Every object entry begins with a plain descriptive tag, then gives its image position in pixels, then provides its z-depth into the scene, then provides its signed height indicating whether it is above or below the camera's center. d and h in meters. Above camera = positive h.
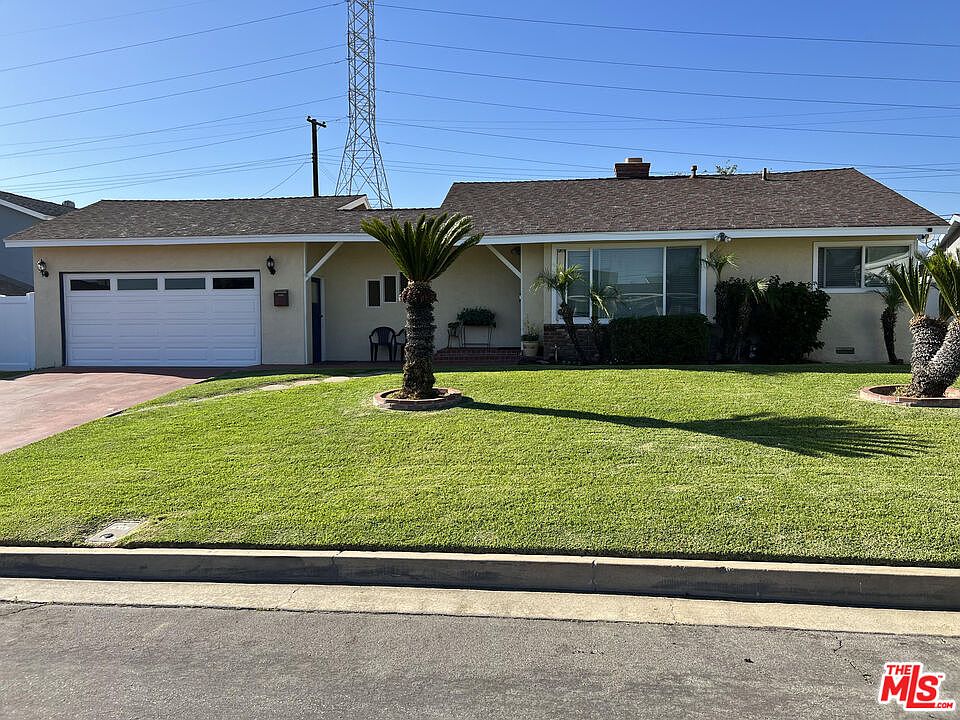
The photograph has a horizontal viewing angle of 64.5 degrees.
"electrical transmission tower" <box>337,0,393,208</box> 37.66 +11.93
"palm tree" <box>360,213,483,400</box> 10.38 +0.85
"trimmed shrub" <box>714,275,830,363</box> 14.59 +0.14
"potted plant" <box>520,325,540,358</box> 16.17 -0.36
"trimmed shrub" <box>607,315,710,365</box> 14.48 -0.26
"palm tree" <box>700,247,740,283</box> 15.09 +1.31
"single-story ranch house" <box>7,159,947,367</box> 15.63 +1.47
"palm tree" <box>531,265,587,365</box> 15.09 +0.80
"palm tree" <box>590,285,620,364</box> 15.20 +0.38
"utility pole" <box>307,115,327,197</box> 34.75 +7.95
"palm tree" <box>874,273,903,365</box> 14.83 +0.13
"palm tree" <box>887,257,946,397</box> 9.53 -0.04
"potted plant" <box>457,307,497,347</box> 17.81 +0.24
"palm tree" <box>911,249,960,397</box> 9.22 -0.23
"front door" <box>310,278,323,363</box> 18.16 +0.30
